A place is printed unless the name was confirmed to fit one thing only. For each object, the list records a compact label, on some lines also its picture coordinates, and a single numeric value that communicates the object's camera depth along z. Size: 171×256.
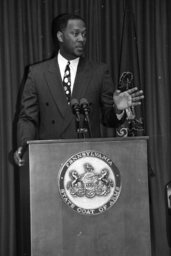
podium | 3.53
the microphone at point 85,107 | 3.62
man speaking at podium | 4.47
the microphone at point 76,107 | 3.64
